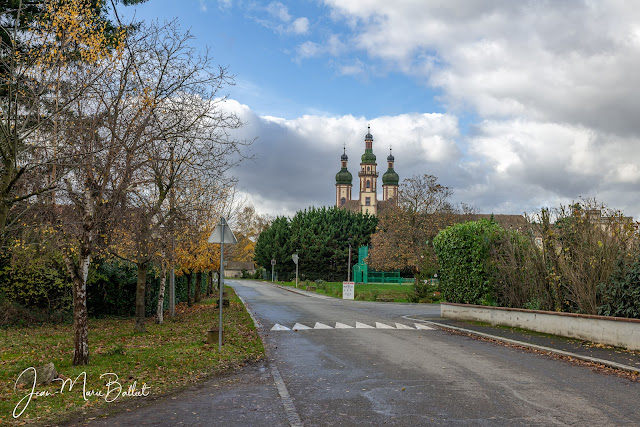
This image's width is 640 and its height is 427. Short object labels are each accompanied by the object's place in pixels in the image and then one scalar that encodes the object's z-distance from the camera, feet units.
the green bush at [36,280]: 61.46
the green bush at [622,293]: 38.29
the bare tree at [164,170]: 39.99
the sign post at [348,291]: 122.06
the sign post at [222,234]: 40.89
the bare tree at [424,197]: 155.33
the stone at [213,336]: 43.91
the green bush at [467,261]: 60.13
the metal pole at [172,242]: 52.30
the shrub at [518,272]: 51.39
